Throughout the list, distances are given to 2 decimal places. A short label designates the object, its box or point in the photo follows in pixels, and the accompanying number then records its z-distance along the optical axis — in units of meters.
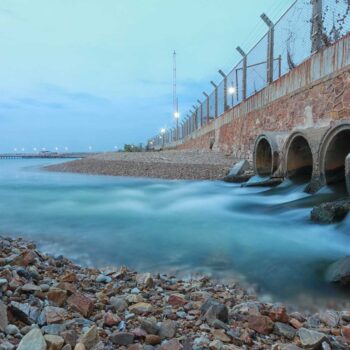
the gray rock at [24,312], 1.56
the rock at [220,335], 1.55
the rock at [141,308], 1.81
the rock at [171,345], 1.46
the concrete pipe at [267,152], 6.76
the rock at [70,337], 1.41
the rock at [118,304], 1.85
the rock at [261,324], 1.67
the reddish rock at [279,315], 1.76
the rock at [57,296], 1.81
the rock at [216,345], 1.47
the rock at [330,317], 1.82
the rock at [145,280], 2.26
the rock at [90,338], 1.43
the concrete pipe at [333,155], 4.86
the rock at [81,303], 1.74
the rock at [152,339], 1.52
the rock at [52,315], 1.57
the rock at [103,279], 2.32
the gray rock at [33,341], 1.33
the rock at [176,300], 1.92
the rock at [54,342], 1.36
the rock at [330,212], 3.77
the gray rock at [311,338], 1.54
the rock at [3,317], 1.45
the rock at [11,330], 1.44
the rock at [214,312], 1.72
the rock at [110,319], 1.65
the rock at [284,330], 1.64
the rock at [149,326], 1.59
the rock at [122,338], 1.50
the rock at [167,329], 1.58
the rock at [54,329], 1.48
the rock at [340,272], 2.34
